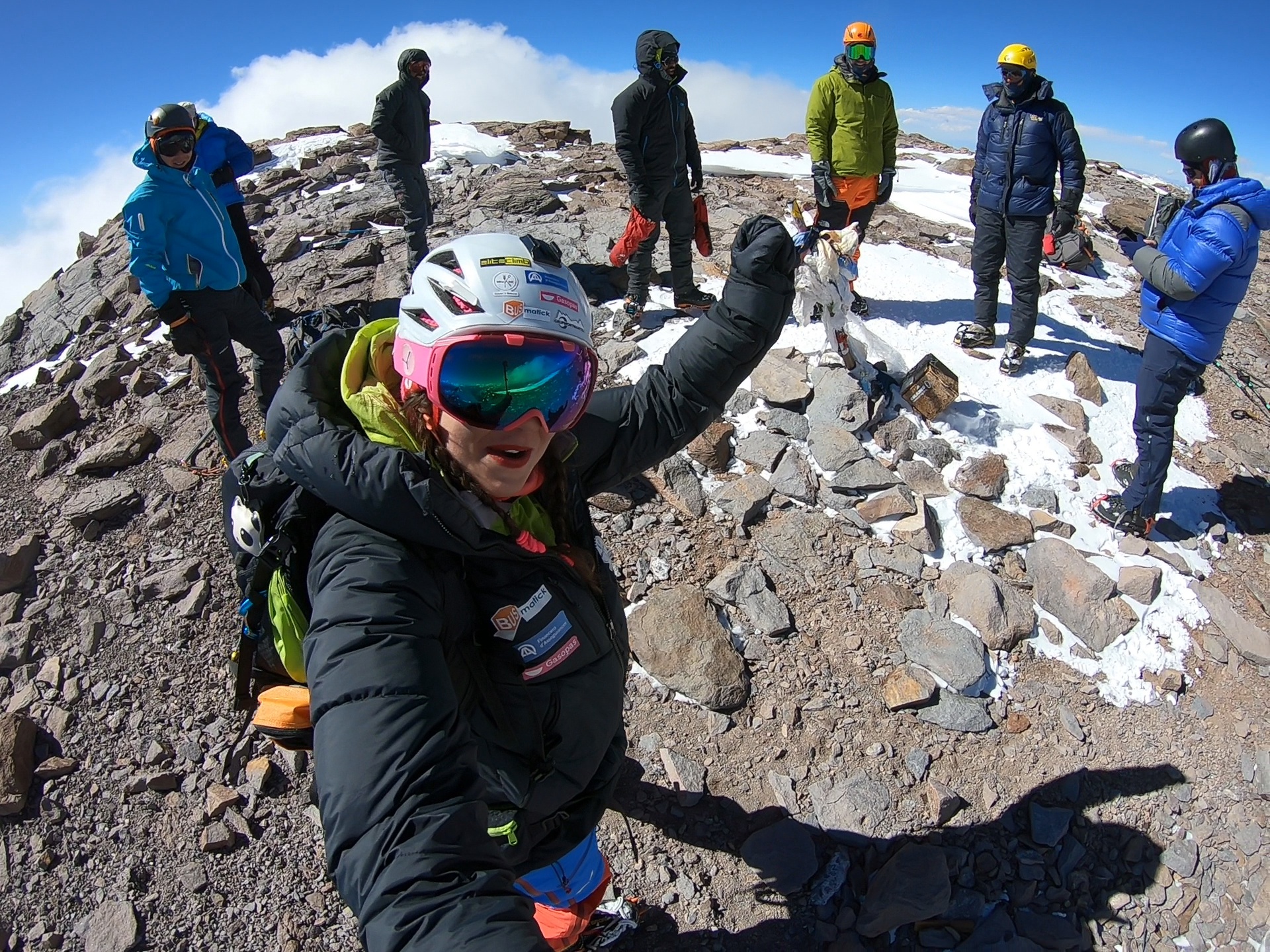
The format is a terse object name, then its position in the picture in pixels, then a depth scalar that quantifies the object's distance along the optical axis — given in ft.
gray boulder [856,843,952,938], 11.66
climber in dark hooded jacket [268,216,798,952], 4.69
